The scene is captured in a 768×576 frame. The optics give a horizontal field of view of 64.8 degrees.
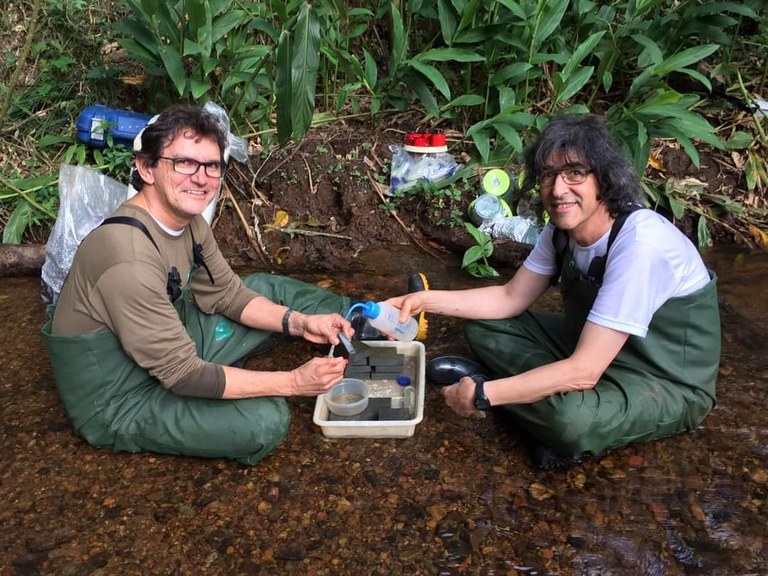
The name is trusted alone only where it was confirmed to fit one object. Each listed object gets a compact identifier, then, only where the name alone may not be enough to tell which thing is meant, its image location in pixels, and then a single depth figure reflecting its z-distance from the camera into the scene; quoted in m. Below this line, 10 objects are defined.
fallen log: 3.87
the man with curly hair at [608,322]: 2.04
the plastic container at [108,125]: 4.19
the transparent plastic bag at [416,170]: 4.34
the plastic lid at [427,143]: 4.20
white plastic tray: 2.31
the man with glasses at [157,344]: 2.04
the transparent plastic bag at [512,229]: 4.05
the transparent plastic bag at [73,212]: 3.47
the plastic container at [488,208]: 4.08
